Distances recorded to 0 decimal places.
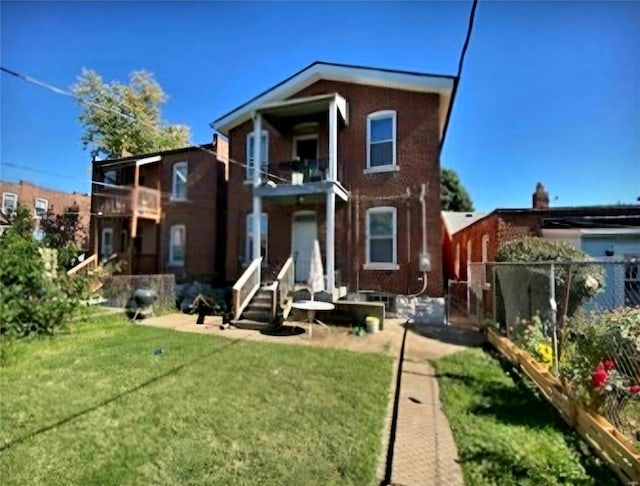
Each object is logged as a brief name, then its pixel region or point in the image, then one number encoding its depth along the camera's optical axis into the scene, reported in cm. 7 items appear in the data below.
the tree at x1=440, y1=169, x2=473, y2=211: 3284
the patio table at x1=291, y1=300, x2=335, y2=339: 838
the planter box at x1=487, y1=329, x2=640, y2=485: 297
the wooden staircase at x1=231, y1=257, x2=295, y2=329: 955
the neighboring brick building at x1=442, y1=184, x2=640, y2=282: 651
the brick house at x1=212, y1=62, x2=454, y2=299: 1114
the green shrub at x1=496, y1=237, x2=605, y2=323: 621
